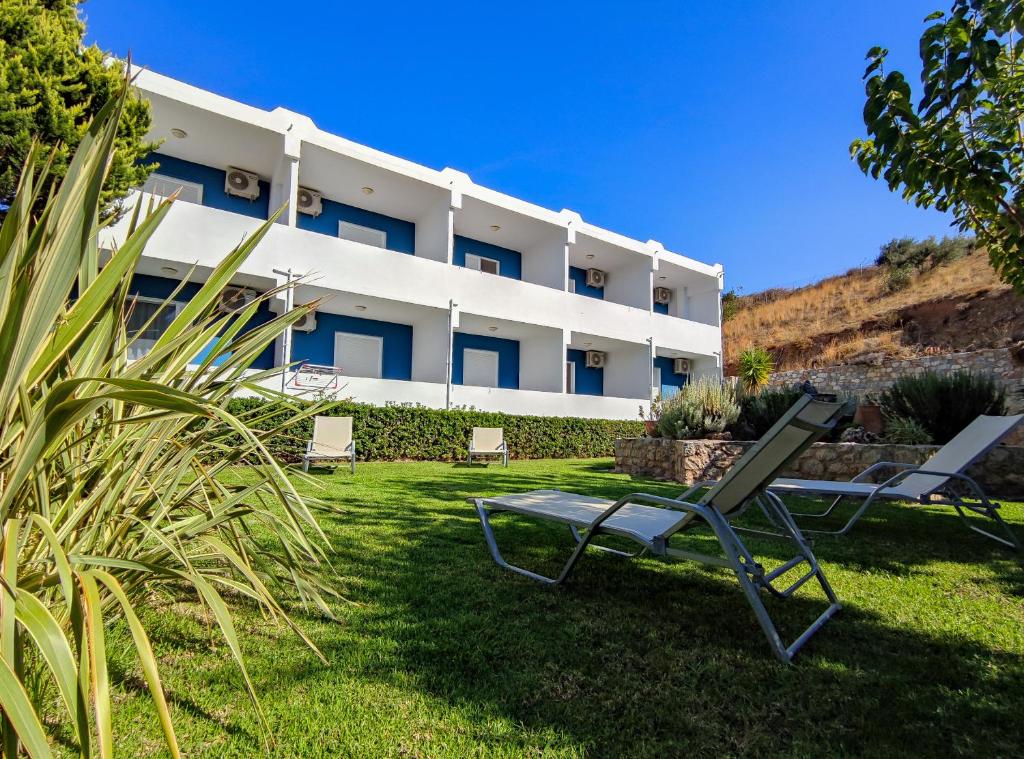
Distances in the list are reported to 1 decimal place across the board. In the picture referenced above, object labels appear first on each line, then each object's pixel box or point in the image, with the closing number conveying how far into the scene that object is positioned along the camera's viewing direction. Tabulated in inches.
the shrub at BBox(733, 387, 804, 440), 328.8
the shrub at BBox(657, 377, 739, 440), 329.1
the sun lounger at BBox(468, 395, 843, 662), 84.4
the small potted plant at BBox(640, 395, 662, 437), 376.5
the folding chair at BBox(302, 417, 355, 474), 314.0
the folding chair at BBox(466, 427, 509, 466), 403.5
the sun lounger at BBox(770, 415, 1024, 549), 151.1
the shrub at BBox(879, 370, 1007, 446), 265.7
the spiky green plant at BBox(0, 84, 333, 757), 34.3
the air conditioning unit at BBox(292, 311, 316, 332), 472.7
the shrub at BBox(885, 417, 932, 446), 263.3
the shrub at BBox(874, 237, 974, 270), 991.6
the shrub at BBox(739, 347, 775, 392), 732.0
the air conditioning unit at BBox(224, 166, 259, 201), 471.5
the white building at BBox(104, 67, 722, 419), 422.6
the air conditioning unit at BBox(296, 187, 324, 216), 500.1
